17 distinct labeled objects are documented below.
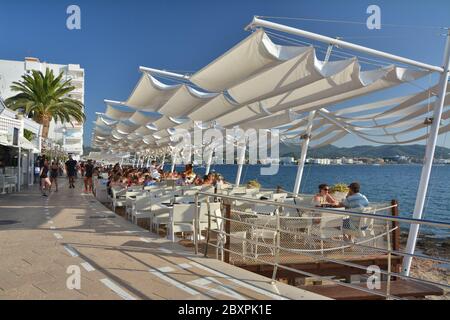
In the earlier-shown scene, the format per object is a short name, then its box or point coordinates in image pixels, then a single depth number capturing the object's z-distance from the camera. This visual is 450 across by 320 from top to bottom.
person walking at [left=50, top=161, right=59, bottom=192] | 18.36
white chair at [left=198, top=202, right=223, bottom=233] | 7.79
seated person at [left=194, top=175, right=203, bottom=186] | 14.88
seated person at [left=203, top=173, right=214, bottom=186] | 13.84
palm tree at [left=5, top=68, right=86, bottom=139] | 30.17
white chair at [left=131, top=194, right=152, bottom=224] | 9.66
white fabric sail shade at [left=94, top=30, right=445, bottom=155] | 8.19
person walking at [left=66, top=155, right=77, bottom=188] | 21.00
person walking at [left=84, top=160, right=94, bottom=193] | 19.48
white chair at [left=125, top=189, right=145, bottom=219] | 11.07
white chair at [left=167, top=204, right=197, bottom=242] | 7.79
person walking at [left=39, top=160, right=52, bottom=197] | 17.14
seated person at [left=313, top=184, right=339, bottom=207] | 9.30
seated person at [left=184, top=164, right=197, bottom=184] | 15.21
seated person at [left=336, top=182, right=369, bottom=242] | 8.42
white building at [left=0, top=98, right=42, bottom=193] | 18.59
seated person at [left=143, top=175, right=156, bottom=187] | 14.15
